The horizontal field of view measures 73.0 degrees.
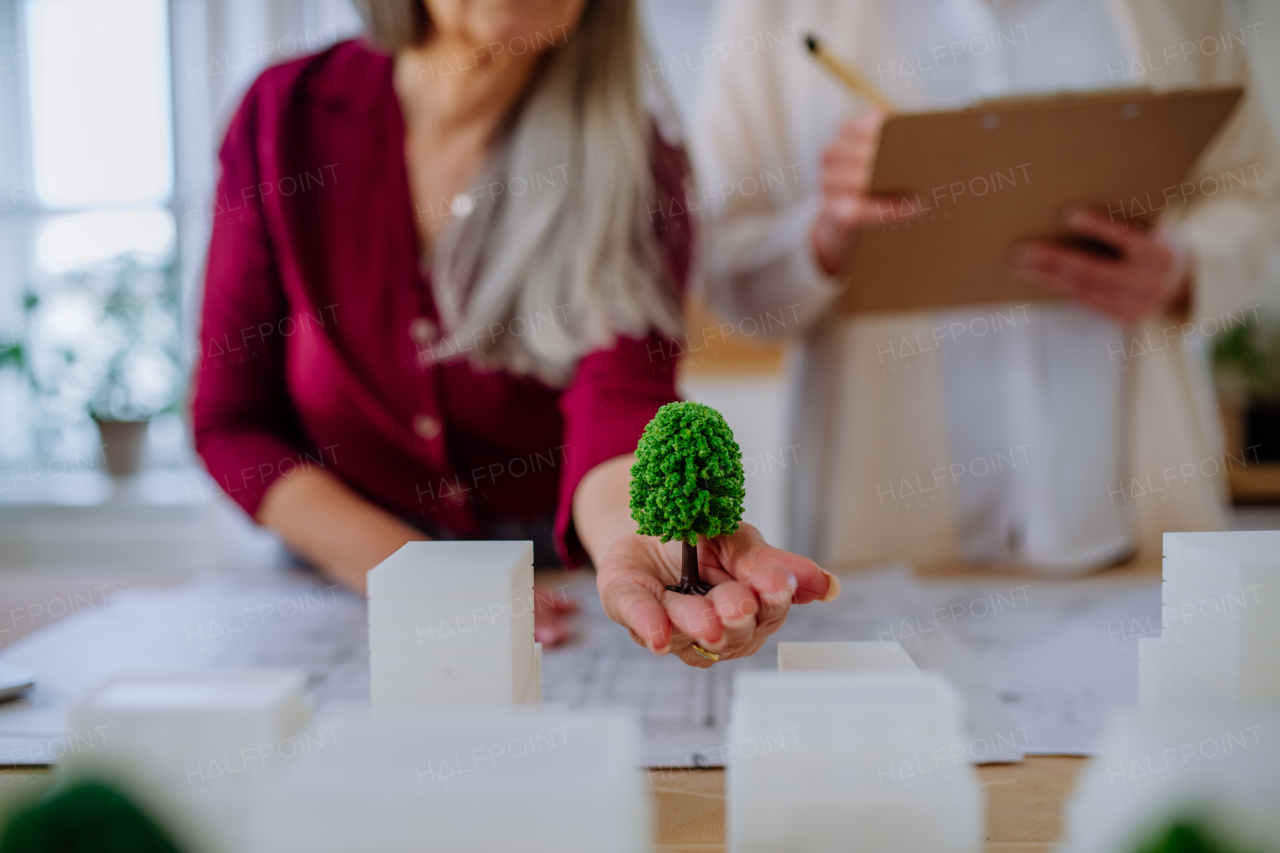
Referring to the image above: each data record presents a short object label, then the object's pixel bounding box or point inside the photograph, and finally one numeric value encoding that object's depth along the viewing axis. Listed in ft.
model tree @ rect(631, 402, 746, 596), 1.89
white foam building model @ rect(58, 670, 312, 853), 1.43
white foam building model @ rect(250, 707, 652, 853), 1.19
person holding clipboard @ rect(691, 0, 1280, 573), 4.55
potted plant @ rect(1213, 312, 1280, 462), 8.35
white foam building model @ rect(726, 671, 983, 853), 1.38
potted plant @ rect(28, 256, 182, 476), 8.25
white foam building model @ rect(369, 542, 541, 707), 1.69
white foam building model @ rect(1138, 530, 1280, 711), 1.64
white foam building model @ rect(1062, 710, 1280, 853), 1.26
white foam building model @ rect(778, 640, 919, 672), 1.76
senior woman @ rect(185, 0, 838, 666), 3.67
